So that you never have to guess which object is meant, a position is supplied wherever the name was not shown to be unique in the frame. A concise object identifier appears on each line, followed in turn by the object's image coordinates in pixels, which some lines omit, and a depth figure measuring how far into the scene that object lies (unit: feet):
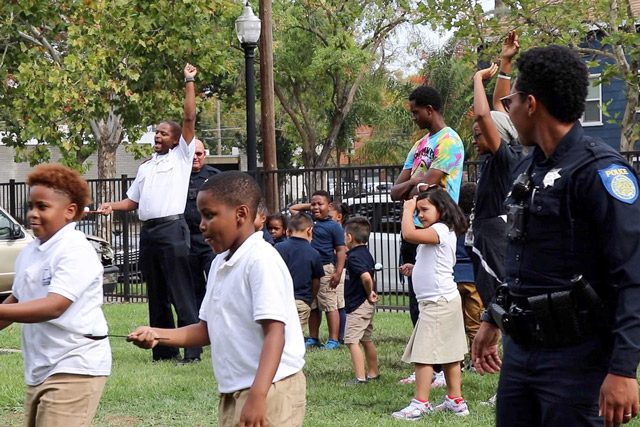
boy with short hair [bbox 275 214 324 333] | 32.99
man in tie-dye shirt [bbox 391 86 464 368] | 25.34
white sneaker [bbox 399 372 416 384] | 27.96
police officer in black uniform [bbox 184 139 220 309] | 32.94
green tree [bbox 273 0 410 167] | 109.70
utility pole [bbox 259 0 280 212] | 56.54
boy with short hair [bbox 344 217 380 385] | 28.27
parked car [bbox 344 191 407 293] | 44.96
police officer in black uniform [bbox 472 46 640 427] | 11.59
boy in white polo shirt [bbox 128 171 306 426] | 13.30
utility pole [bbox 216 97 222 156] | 189.29
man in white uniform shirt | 30.94
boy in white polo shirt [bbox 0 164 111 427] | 15.11
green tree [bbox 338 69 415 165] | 129.59
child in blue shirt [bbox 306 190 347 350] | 35.45
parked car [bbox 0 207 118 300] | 52.65
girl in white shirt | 23.86
